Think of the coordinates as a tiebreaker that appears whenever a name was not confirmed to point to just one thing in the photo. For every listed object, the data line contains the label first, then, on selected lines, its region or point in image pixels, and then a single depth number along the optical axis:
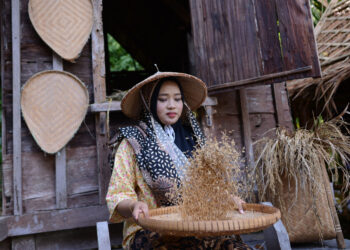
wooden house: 2.44
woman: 1.63
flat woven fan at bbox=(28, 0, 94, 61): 2.58
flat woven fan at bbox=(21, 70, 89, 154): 2.44
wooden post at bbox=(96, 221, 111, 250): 1.56
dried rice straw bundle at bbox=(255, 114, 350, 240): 2.41
